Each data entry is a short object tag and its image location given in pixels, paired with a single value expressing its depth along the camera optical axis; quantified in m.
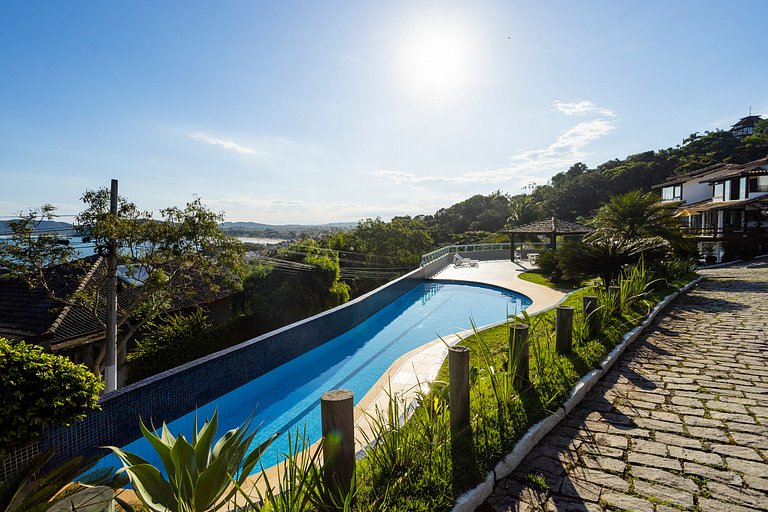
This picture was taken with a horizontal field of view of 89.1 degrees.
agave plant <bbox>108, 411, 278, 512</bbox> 2.12
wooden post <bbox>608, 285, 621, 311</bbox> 6.51
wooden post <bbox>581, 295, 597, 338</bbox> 5.28
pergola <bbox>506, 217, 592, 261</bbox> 20.48
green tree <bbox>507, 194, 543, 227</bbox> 42.16
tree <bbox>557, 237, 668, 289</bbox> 8.53
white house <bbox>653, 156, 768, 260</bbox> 20.81
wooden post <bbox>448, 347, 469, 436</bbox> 2.88
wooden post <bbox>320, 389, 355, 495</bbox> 2.11
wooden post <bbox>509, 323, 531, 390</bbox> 3.63
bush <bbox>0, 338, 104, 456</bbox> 3.90
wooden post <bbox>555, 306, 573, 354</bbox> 4.55
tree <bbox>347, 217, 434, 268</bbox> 23.03
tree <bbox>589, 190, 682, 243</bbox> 12.20
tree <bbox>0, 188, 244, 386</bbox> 8.25
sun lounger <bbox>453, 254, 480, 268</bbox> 22.57
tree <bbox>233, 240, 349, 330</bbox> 12.55
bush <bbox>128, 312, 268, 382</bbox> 9.83
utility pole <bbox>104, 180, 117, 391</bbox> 8.15
